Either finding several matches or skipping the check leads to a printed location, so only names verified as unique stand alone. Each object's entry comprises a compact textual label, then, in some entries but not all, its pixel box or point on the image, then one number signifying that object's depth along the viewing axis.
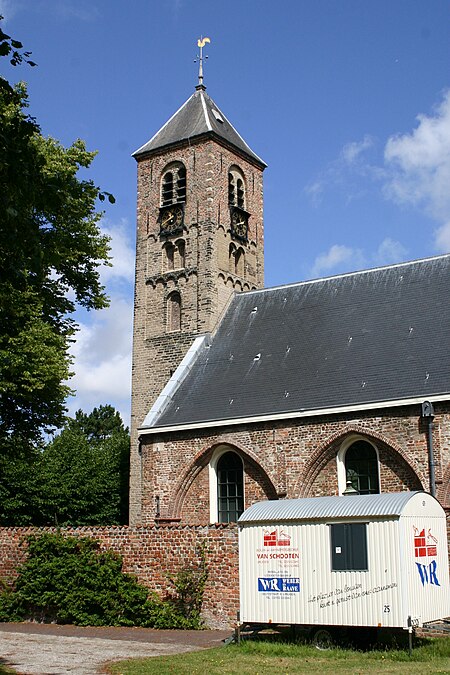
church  20.61
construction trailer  12.74
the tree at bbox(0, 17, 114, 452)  19.48
